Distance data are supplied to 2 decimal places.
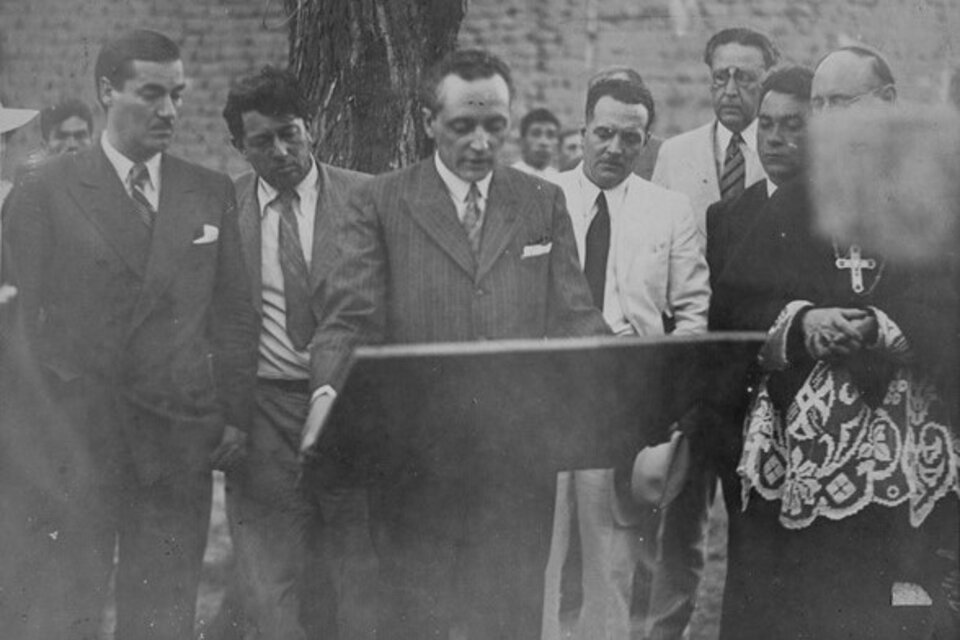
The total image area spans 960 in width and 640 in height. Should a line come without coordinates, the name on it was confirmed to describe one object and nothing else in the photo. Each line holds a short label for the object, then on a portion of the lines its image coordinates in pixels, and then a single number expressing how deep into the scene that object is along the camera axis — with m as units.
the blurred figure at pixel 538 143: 4.89
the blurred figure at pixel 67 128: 4.67
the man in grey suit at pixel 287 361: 4.65
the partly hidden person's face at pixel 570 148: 5.09
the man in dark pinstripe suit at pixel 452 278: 4.53
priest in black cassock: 4.48
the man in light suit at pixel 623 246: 4.77
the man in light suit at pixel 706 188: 4.86
